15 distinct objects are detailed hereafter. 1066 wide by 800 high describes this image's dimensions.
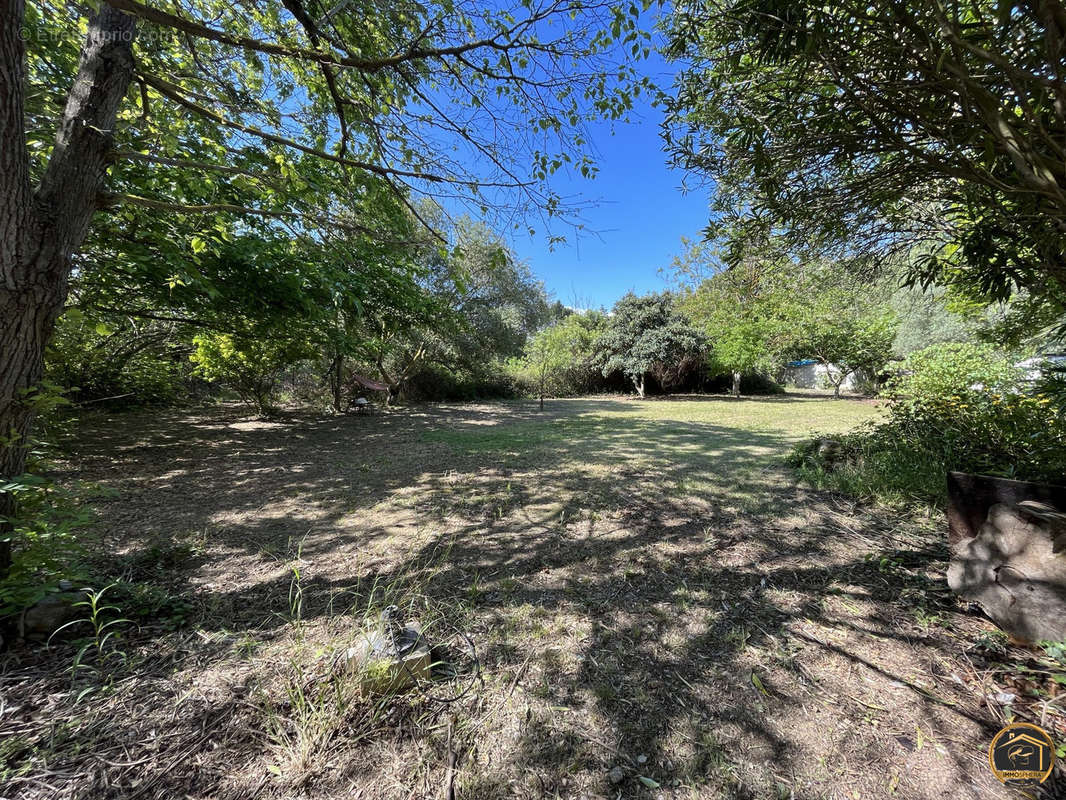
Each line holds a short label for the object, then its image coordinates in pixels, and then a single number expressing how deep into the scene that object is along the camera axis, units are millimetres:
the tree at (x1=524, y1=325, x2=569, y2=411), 14344
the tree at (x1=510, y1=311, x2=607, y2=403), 14625
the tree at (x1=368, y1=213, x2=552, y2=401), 10730
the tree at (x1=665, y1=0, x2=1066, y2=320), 1470
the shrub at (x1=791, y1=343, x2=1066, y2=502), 2635
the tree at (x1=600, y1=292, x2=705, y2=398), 14195
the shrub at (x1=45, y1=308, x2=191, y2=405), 5622
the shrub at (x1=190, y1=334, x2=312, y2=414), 6324
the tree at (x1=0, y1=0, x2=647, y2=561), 1503
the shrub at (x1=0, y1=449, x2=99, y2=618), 1383
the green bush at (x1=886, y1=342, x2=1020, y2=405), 3809
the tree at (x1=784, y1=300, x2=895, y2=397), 13789
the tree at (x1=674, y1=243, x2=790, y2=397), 13297
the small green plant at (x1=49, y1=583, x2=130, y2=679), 1349
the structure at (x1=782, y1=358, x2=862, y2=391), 20006
